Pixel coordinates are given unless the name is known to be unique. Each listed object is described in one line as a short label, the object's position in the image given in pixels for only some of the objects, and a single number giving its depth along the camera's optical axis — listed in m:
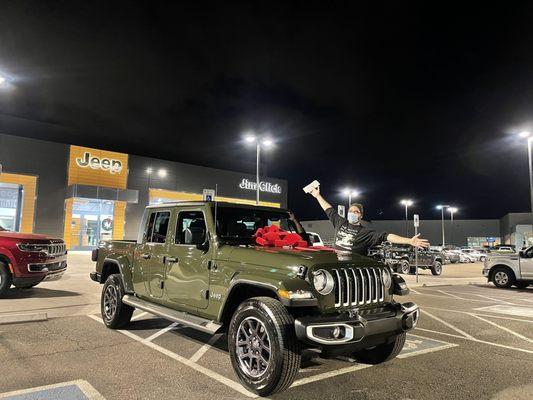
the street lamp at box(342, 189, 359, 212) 28.71
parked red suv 9.03
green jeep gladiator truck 3.72
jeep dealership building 25.53
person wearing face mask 5.77
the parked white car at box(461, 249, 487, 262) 39.69
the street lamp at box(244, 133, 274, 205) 18.61
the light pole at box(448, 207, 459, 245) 75.00
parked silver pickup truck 14.35
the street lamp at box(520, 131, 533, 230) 19.93
